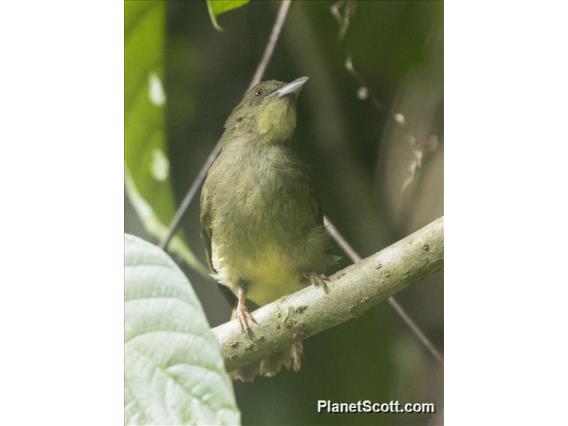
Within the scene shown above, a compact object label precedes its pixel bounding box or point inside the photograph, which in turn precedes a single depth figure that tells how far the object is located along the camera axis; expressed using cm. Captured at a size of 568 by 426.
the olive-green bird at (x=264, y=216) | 561
